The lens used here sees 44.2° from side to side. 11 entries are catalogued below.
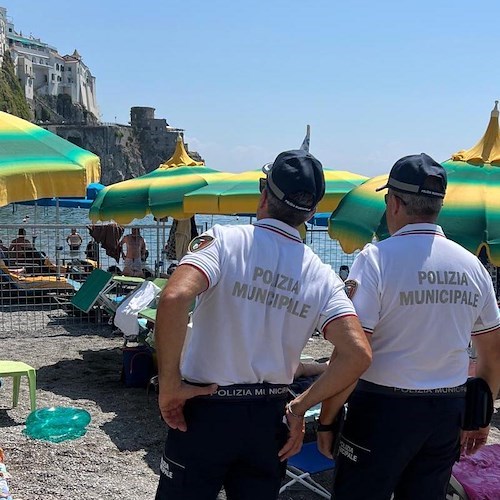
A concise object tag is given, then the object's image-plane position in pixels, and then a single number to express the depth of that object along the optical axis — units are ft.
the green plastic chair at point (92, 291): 27.91
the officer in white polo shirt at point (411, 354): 7.95
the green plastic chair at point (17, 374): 17.54
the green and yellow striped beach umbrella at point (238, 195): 23.36
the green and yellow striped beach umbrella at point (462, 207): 16.48
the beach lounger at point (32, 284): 37.14
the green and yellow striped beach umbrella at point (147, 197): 25.46
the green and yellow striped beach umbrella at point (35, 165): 12.07
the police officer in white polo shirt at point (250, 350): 7.05
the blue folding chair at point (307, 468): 13.57
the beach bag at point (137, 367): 21.38
